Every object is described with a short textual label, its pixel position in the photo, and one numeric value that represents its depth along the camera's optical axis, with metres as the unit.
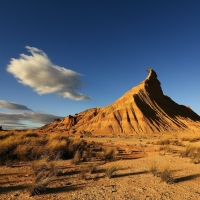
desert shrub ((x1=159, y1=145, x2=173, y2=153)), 19.14
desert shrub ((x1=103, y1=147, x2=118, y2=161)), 14.29
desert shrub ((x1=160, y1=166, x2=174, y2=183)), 8.37
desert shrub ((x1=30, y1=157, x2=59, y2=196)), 6.55
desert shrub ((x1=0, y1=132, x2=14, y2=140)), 19.93
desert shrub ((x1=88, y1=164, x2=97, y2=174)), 9.58
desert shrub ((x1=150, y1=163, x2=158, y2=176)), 9.66
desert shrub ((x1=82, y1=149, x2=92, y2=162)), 13.25
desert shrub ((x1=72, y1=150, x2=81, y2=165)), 11.99
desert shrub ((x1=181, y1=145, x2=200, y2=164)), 13.49
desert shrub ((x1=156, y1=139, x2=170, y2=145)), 29.75
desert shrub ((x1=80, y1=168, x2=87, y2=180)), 8.58
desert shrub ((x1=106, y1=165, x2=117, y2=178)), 8.81
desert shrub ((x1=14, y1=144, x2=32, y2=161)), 12.58
